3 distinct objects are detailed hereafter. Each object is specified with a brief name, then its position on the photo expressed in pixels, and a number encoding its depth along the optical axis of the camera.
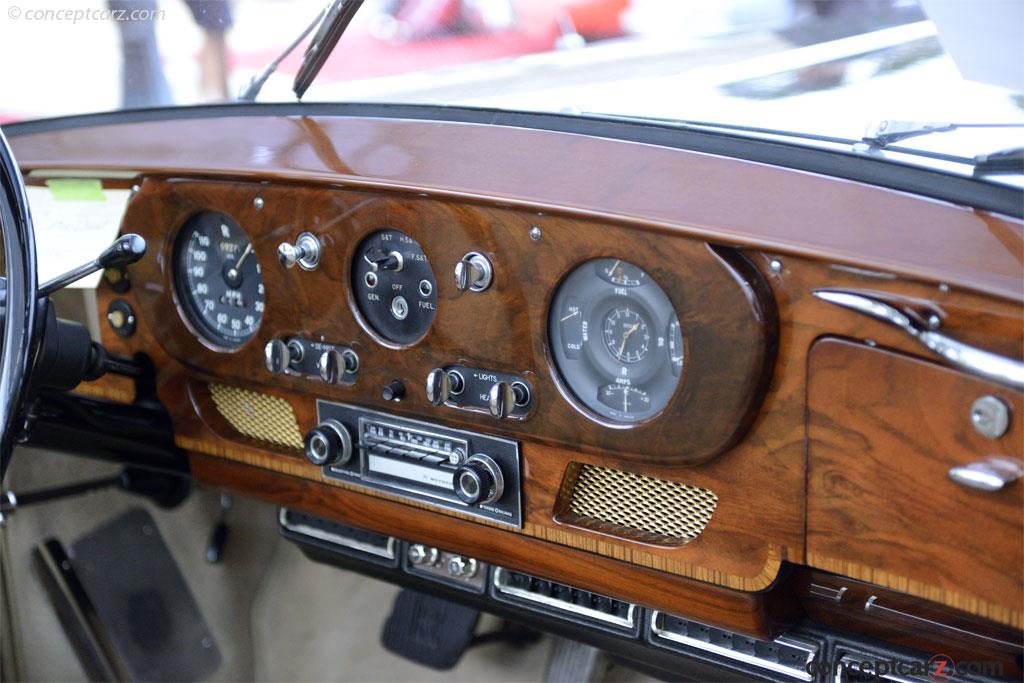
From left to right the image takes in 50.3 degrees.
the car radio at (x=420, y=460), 1.54
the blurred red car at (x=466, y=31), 1.77
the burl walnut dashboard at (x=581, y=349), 1.17
